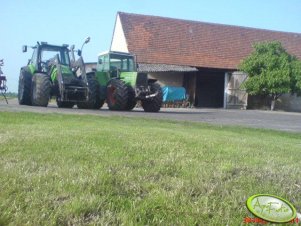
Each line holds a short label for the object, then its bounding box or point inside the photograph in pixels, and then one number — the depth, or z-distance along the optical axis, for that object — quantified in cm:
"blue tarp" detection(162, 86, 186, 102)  2144
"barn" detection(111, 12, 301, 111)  2386
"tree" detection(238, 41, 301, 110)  2227
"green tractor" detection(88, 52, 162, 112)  1263
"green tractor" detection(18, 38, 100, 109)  1223
